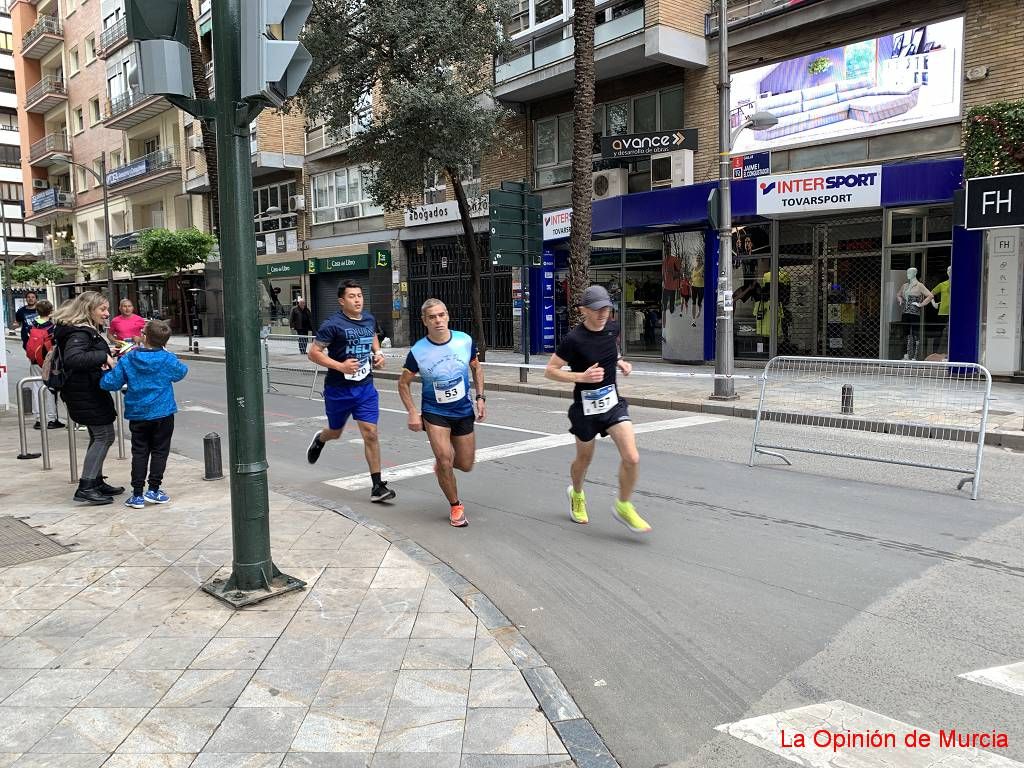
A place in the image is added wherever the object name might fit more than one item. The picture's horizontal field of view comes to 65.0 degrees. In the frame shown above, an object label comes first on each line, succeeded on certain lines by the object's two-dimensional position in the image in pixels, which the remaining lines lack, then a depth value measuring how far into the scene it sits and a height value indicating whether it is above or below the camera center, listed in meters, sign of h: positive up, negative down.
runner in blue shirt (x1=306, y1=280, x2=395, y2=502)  6.75 -0.54
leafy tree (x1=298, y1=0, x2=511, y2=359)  16.91 +5.06
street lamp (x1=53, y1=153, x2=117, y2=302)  33.16 +2.91
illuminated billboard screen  14.34 +3.97
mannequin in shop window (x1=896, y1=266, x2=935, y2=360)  15.28 -0.19
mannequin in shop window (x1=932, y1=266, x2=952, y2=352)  14.87 -0.20
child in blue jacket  6.45 -0.70
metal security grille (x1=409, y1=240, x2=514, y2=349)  24.11 +0.53
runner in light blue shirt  5.99 -0.71
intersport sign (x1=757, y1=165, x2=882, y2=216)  14.84 +2.02
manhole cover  5.23 -1.57
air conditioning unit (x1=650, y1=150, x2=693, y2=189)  17.88 +2.95
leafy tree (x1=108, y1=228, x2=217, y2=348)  29.02 +2.25
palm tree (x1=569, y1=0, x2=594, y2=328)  14.63 +2.81
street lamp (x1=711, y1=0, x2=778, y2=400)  12.18 +1.02
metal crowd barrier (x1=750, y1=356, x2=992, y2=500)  7.44 -1.20
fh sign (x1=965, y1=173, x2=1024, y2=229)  12.49 +1.43
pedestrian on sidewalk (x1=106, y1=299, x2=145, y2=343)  11.89 -0.20
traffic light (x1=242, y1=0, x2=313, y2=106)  3.94 +1.28
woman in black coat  6.66 -0.60
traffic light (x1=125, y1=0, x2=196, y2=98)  3.97 +1.31
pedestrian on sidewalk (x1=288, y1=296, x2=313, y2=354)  25.28 -0.34
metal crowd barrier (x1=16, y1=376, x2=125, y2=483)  7.45 -1.18
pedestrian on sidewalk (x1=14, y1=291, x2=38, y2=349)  12.23 -0.04
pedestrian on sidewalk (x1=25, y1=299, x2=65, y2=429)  11.20 -0.40
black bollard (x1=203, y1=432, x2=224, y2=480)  7.62 -1.40
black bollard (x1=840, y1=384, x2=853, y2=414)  8.77 -1.14
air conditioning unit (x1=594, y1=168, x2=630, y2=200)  19.44 +2.88
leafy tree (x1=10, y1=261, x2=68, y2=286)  45.75 +2.34
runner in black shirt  5.68 -0.63
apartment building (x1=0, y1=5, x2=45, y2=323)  58.53 +10.79
